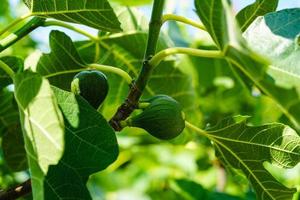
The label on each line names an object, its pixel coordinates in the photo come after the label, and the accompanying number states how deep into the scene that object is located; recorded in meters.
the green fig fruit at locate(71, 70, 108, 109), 0.56
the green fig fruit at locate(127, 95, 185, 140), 0.54
